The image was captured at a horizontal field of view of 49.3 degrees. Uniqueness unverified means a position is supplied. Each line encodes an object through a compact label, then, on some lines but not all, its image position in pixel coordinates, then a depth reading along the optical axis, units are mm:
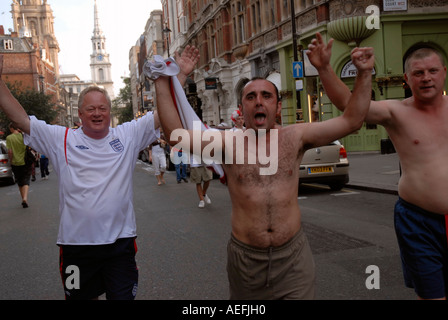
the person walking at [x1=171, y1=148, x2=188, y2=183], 15052
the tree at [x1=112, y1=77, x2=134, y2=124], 120456
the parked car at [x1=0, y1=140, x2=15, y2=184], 18922
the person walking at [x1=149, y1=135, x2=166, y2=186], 15779
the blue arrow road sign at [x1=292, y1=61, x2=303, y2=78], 16672
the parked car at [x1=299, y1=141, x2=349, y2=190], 11656
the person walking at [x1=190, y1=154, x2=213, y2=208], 10602
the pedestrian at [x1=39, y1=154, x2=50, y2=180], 20438
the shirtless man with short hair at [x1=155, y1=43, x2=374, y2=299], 2623
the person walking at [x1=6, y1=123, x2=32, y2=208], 12066
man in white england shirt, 3154
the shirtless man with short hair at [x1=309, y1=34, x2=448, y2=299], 3010
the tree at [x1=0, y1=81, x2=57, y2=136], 53156
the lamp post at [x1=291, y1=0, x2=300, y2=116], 16859
